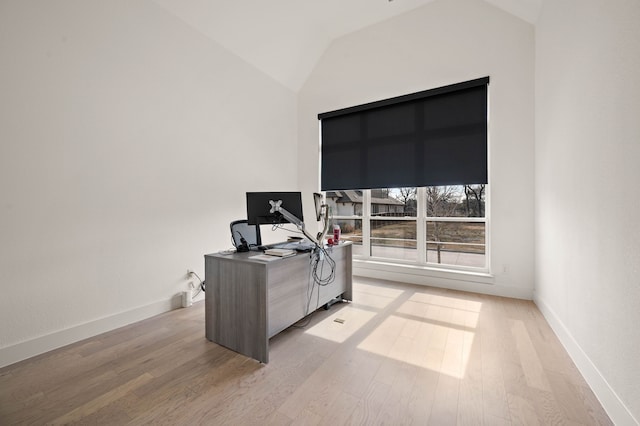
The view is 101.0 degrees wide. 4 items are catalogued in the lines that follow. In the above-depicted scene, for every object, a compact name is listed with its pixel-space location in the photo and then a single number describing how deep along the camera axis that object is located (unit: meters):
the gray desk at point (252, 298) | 2.07
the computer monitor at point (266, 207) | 2.40
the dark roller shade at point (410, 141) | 3.61
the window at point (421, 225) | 3.81
